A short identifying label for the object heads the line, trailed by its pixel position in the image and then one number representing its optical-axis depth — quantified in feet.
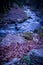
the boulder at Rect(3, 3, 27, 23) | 58.75
